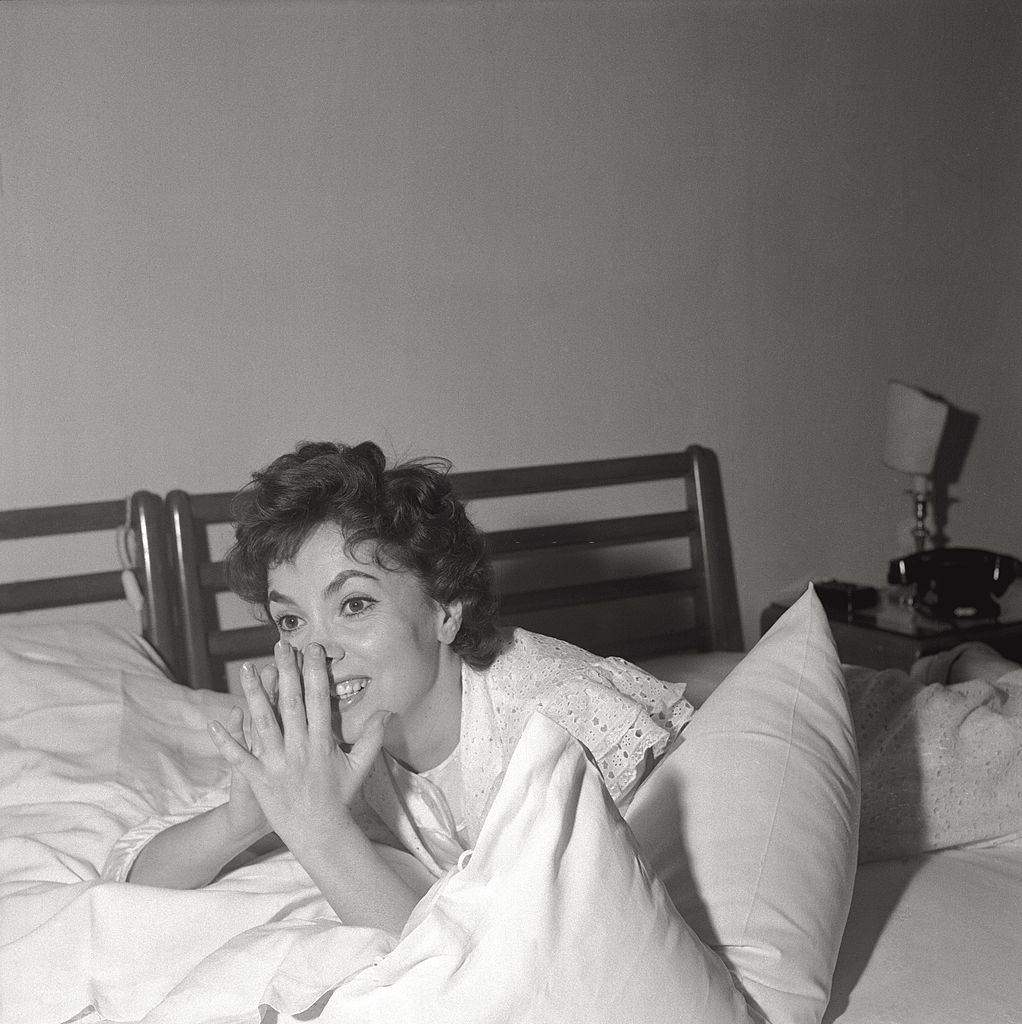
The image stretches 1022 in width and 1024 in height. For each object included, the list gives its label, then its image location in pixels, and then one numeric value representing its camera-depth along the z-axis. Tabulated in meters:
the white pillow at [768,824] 1.03
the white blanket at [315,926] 0.83
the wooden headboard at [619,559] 2.70
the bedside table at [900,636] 2.69
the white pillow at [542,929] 0.82
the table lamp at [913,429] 3.08
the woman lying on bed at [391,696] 1.13
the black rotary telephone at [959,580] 2.86
